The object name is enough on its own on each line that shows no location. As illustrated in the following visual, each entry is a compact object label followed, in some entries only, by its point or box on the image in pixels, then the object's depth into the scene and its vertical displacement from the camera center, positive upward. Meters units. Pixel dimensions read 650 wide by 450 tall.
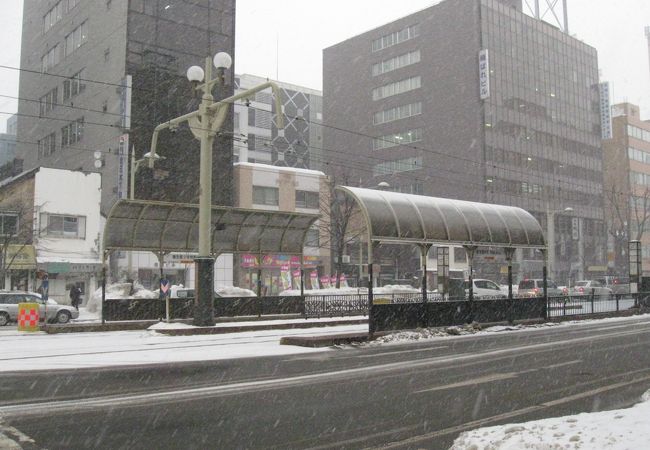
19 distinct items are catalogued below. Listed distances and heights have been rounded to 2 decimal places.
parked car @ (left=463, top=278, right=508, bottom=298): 39.94 -1.07
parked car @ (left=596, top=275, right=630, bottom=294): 53.94 -1.13
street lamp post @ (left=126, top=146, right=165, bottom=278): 24.14 +4.28
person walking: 32.16 -1.23
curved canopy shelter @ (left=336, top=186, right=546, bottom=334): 19.22 +1.60
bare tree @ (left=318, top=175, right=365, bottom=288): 46.38 +4.23
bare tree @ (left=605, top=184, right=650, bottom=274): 91.04 +8.13
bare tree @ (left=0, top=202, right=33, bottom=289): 35.75 +2.34
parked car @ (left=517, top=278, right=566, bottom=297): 43.56 -1.12
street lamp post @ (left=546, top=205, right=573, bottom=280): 69.91 +2.20
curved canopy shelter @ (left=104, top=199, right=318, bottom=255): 22.52 +1.64
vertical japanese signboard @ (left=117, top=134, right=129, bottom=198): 41.00 +6.87
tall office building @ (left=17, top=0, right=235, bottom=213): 46.97 +14.43
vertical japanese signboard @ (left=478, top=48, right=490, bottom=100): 75.69 +23.58
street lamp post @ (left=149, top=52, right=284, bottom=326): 20.45 +3.02
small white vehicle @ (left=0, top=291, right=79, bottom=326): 27.12 -1.64
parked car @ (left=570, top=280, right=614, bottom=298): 46.72 -1.32
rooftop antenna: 87.50 +36.37
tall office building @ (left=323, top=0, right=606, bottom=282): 77.44 +20.83
